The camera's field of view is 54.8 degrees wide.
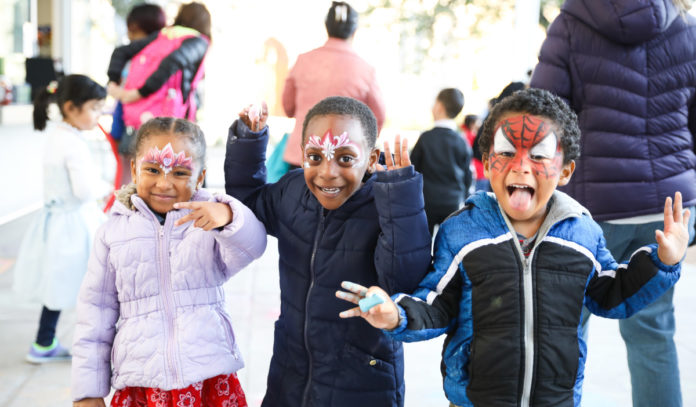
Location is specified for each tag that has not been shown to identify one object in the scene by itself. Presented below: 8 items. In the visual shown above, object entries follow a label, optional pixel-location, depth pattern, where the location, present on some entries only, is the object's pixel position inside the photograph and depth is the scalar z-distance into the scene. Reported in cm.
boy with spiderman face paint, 157
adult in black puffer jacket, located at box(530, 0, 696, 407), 223
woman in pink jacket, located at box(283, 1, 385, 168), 395
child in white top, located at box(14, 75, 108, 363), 331
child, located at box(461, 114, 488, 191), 823
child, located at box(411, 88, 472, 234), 505
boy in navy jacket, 175
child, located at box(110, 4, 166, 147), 426
